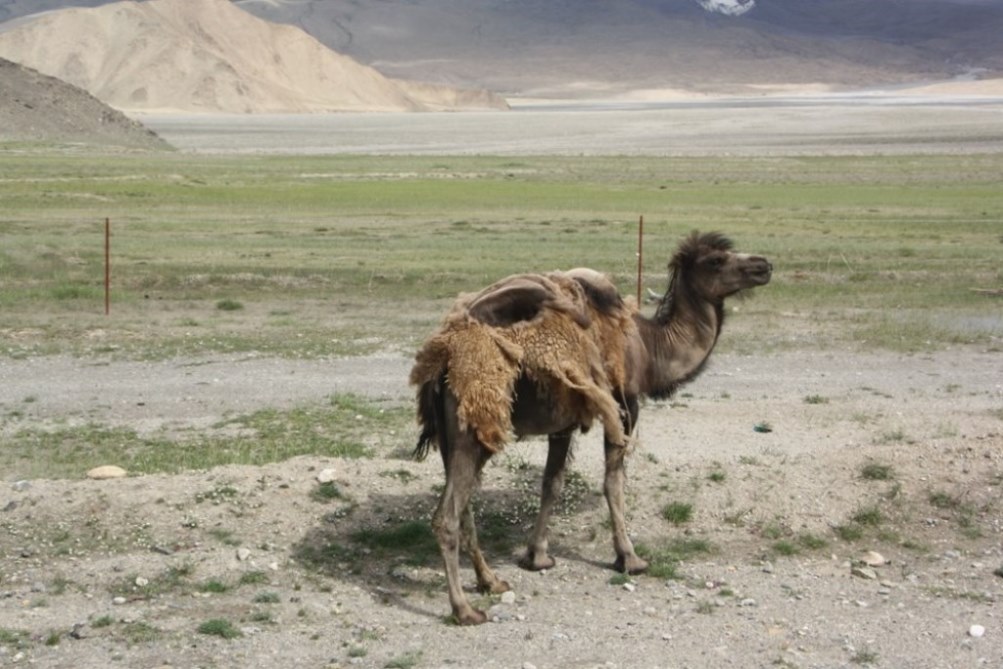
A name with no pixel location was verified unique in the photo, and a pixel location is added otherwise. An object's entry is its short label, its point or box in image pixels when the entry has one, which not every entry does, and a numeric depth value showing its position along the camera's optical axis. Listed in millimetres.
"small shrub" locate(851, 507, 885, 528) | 11032
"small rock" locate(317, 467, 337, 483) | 11055
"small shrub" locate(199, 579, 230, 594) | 9547
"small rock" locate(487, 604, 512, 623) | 9273
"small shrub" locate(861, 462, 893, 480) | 11500
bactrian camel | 9406
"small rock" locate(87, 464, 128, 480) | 11477
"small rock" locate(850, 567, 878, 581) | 10227
